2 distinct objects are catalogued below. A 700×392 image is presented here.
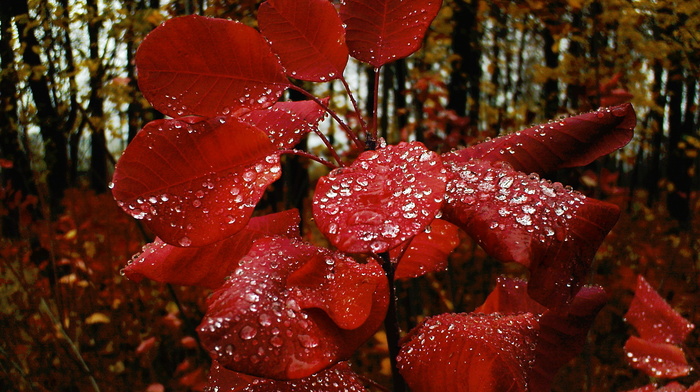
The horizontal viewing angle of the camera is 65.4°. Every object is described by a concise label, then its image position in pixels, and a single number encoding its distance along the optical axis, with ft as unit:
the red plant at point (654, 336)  2.54
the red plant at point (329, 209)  1.06
